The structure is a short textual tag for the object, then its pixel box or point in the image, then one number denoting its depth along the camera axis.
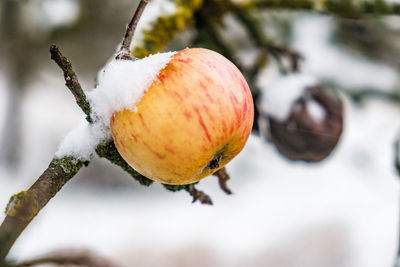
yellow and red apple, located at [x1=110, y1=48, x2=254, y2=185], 0.51
